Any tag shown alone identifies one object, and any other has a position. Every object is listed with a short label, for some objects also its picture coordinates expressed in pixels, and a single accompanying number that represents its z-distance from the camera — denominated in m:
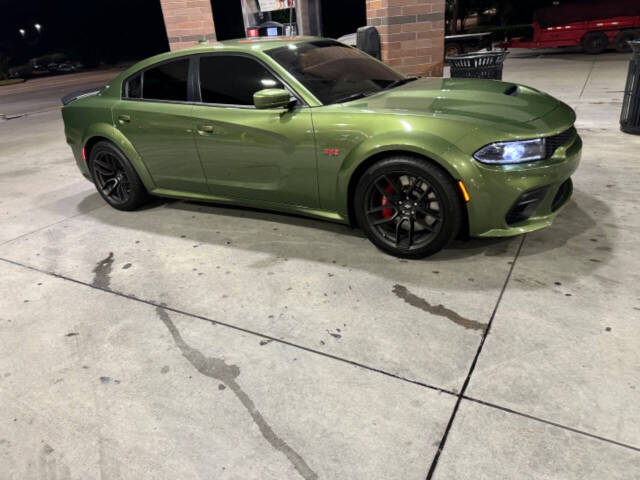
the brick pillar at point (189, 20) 8.77
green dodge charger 2.88
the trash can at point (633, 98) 5.45
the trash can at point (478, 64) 5.65
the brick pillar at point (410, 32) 6.80
